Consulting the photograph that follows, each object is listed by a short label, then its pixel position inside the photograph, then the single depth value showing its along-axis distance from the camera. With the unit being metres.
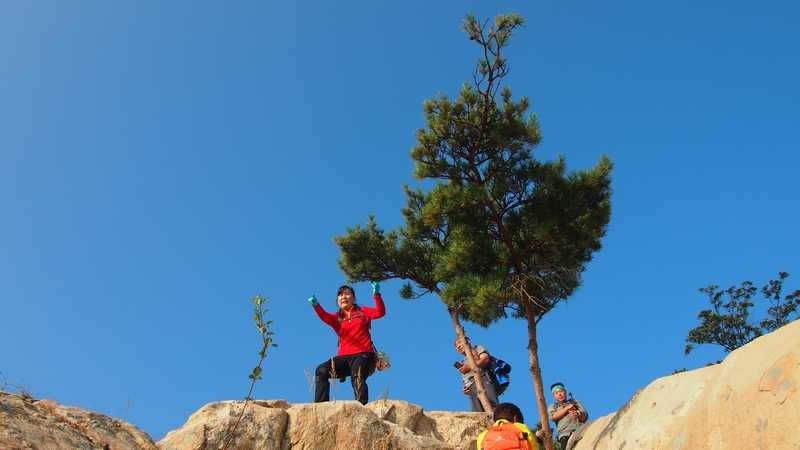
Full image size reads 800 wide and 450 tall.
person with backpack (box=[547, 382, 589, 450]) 9.12
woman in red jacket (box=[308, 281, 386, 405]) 9.33
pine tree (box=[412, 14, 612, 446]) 10.43
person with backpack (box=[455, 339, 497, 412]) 10.86
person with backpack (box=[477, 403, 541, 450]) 5.33
